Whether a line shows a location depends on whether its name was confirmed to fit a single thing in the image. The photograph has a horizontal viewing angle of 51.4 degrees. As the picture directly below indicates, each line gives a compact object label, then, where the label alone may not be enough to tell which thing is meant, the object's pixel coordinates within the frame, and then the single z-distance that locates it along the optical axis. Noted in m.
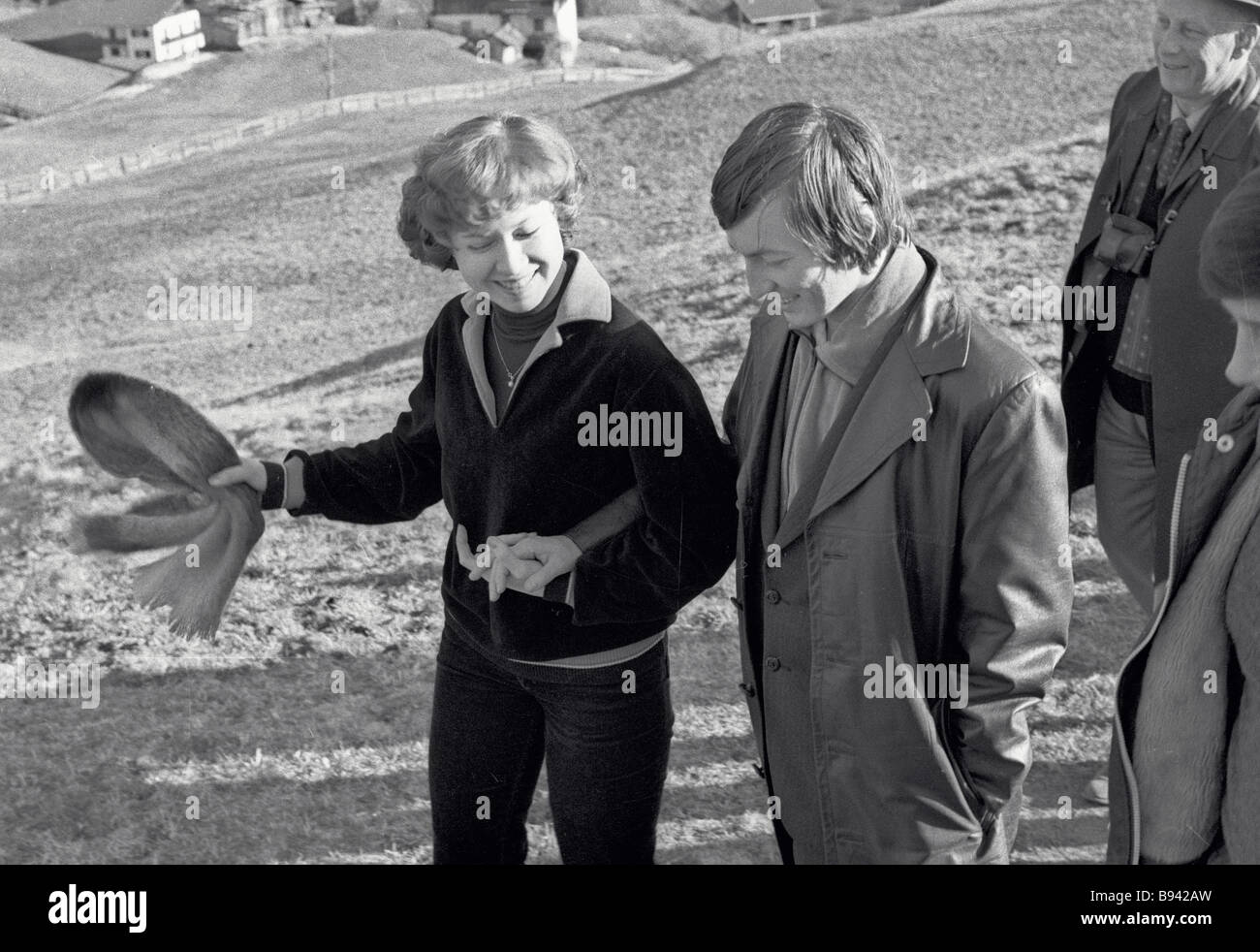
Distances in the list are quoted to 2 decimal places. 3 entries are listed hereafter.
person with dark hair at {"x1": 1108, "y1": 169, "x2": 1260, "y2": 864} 1.64
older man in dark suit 2.68
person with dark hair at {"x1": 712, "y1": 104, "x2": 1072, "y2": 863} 1.72
